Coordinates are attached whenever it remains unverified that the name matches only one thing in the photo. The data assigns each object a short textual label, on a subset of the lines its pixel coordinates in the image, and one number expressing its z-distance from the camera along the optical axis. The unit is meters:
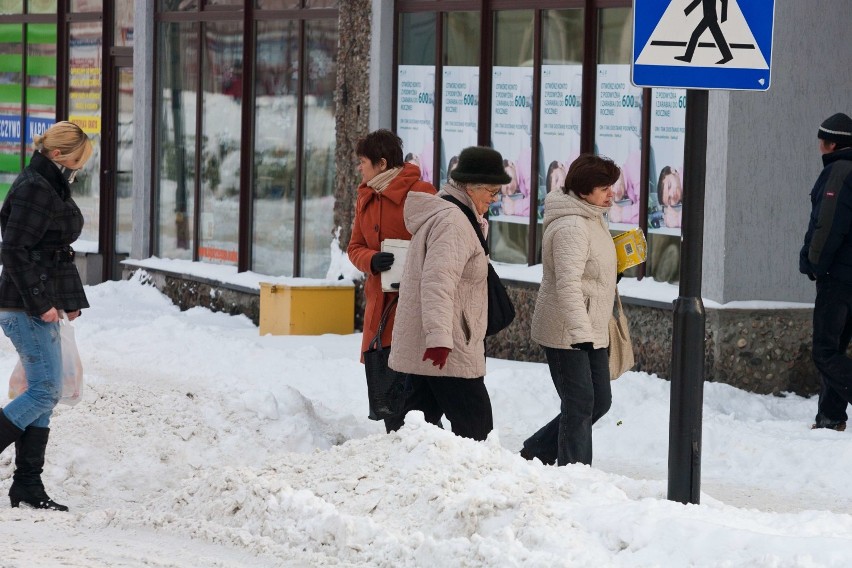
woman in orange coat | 15.70
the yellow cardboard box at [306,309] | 26.28
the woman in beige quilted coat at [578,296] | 14.60
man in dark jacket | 18.45
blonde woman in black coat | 13.66
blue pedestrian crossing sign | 12.34
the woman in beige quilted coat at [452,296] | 13.91
